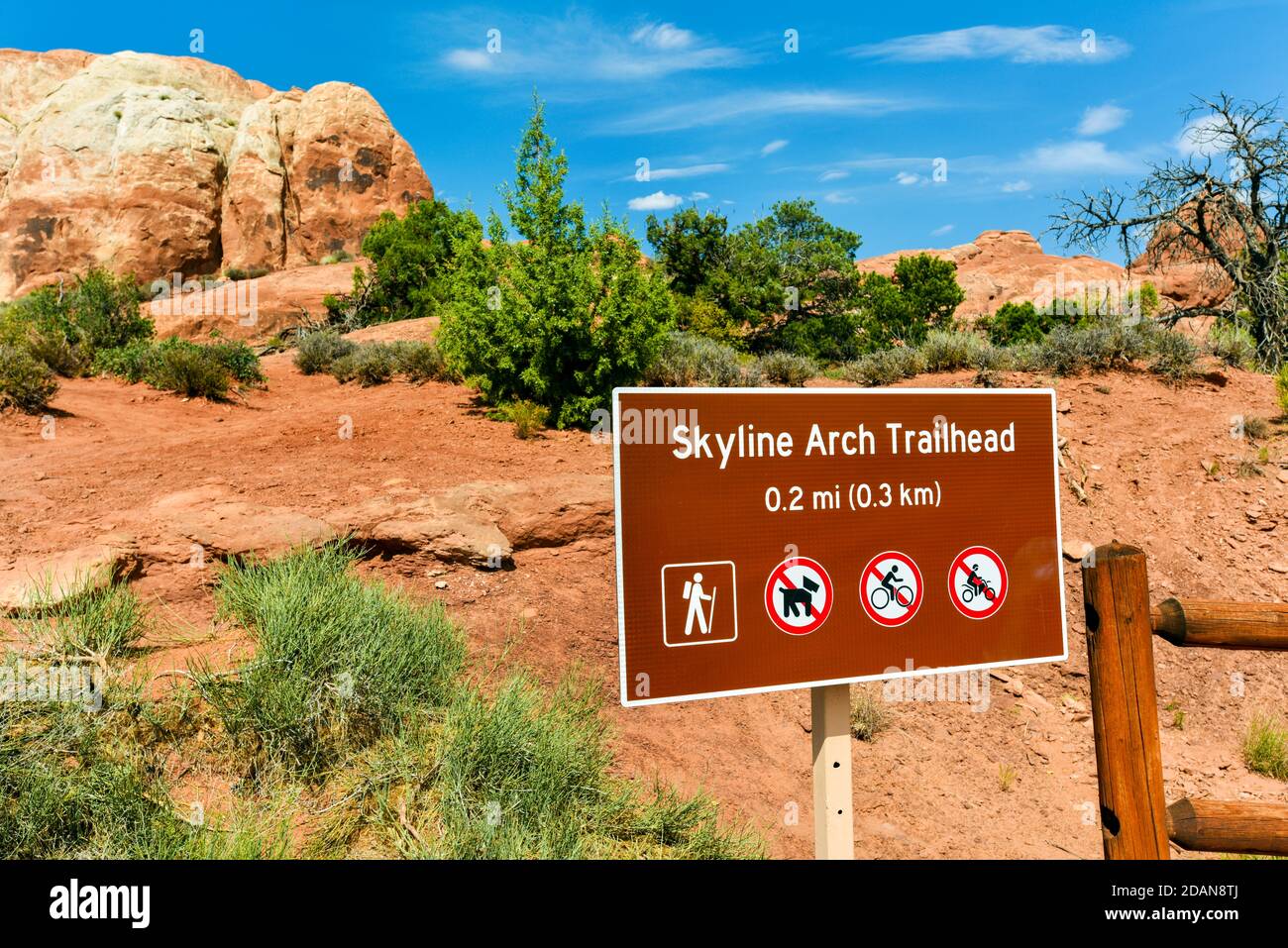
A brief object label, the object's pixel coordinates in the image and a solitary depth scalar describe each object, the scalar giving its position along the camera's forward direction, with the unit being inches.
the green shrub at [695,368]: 427.5
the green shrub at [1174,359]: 472.4
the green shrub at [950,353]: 495.5
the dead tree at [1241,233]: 581.0
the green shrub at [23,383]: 370.6
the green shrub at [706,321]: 690.8
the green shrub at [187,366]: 470.3
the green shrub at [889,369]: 500.1
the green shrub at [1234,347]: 531.2
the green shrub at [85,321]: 494.3
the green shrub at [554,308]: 367.9
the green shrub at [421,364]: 476.7
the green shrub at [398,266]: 910.4
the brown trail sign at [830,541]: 99.6
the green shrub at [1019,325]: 831.7
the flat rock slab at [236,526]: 214.1
